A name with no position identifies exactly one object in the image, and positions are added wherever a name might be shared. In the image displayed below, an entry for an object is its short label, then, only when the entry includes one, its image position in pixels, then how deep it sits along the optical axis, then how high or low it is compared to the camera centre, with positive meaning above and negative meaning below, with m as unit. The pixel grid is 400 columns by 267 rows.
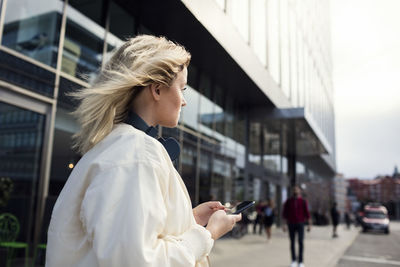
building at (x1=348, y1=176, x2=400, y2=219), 158.43 +1.54
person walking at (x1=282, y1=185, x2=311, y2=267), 7.91 -0.70
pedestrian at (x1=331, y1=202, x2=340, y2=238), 17.55 -1.43
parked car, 22.55 -2.08
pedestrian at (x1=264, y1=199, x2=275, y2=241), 13.59 -1.33
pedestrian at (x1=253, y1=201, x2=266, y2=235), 17.08 -1.45
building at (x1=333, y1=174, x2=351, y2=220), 169.00 -0.93
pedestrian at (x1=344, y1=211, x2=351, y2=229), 26.62 -2.39
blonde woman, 0.91 +0.00
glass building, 5.36 +2.34
